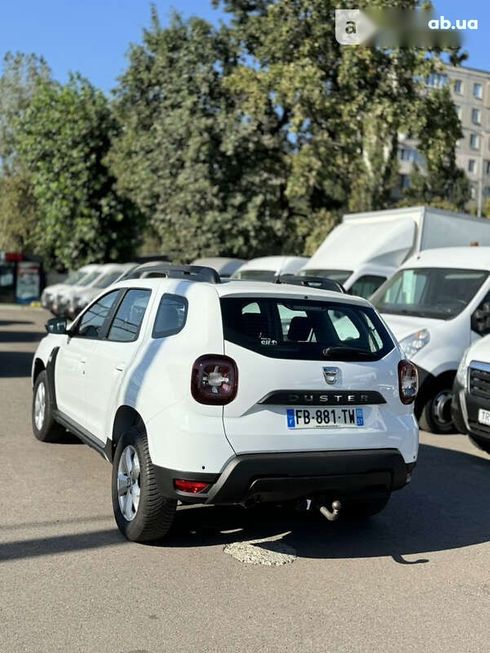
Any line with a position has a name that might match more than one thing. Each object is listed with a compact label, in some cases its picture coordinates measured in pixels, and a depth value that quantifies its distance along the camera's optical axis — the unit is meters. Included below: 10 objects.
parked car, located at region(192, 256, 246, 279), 20.30
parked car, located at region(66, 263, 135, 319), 23.06
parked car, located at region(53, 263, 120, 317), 24.18
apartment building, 75.75
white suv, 4.51
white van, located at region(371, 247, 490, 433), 9.26
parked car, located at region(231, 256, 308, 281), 16.91
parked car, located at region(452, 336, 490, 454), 7.54
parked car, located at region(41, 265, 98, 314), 26.61
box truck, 12.93
